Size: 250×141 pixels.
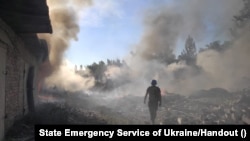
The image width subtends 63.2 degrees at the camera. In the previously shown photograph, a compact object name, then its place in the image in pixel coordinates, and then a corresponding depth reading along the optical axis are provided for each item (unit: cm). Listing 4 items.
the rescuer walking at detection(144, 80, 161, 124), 712
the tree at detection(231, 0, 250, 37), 2207
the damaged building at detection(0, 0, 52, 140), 482
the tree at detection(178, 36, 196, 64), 3706
